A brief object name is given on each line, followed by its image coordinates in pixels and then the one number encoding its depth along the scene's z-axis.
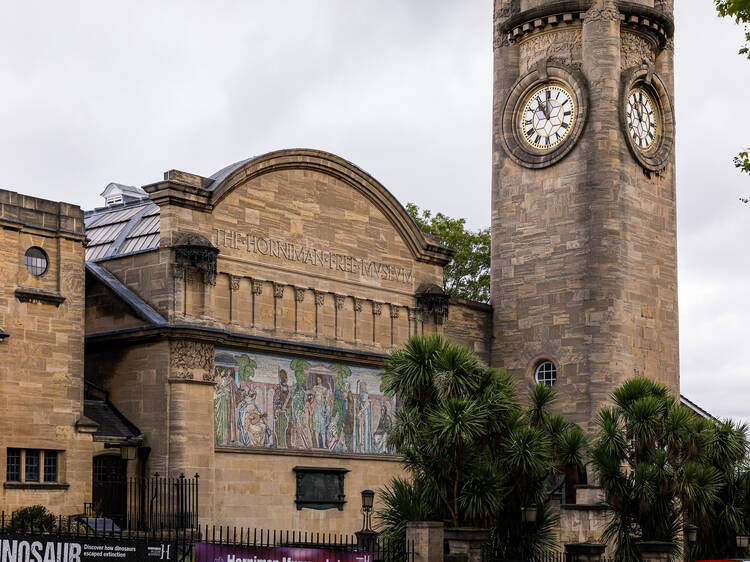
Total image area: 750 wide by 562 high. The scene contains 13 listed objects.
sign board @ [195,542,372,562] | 22.75
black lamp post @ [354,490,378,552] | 29.44
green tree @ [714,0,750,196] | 24.64
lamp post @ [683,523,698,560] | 32.69
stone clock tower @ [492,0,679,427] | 46.50
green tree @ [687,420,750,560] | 34.50
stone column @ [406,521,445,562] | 27.20
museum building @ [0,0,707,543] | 33.81
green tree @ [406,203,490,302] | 67.38
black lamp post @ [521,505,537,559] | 30.91
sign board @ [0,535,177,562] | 21.59
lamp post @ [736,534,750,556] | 34.50
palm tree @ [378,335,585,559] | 30.05
